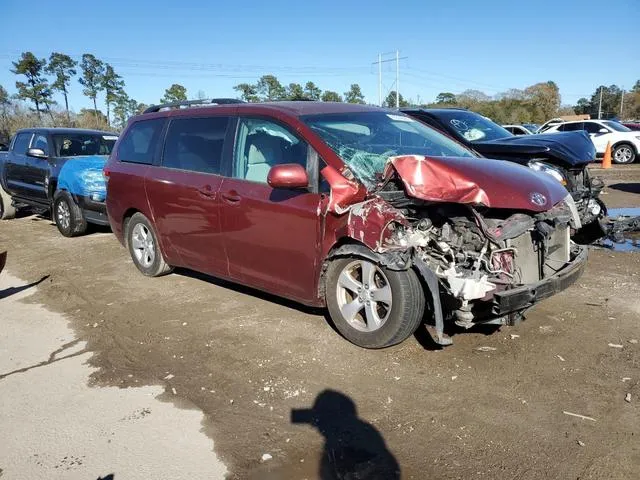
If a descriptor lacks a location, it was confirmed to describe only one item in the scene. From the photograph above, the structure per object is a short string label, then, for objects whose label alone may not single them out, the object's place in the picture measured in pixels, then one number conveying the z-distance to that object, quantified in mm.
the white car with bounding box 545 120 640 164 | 18906
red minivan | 3568
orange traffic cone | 17578
